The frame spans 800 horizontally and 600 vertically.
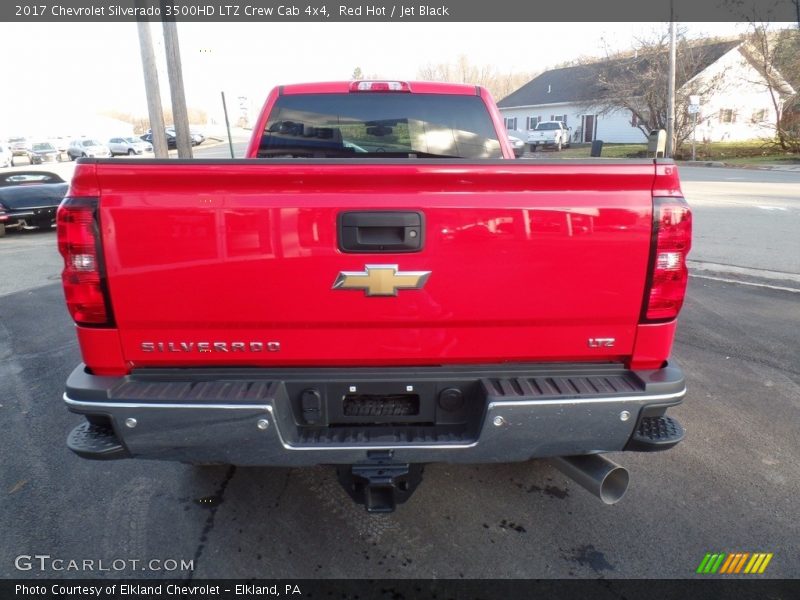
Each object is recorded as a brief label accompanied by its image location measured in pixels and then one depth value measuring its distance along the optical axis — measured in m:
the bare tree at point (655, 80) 32.28
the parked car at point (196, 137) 43.80
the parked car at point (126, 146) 40.53
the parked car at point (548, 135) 38.22
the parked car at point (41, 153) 40.38
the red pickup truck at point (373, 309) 2.10
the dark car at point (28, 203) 11.48
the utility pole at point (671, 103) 25.78
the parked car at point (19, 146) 41.72
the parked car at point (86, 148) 38.82
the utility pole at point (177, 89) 9.53
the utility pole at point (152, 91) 9.48
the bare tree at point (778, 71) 32.03
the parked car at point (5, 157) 35.66
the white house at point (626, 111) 34.59
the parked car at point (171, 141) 36.28
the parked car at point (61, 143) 46.56
